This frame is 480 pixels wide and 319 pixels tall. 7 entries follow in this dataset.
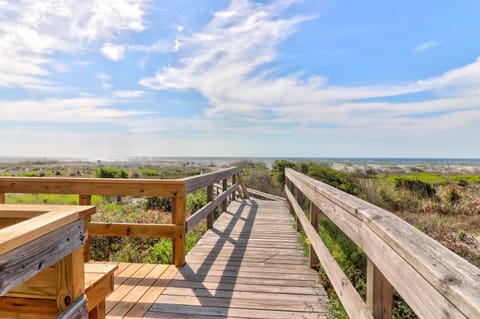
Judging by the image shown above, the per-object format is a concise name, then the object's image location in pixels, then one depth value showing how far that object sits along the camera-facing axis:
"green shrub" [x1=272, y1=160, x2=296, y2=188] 13.38
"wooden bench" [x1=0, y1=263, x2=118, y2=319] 1.15
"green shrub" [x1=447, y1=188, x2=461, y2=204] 8.78
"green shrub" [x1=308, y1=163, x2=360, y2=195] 9.00
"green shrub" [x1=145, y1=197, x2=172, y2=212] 9.19
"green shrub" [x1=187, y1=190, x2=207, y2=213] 8.33
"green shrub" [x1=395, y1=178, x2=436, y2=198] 9.59
